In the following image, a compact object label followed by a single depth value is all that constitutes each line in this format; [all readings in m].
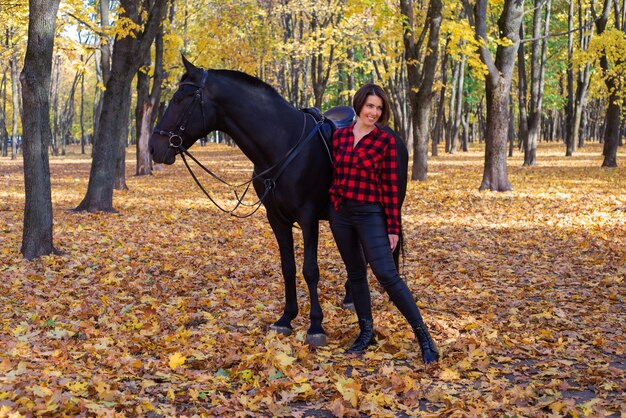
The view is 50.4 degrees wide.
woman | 5.24
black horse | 5.59
